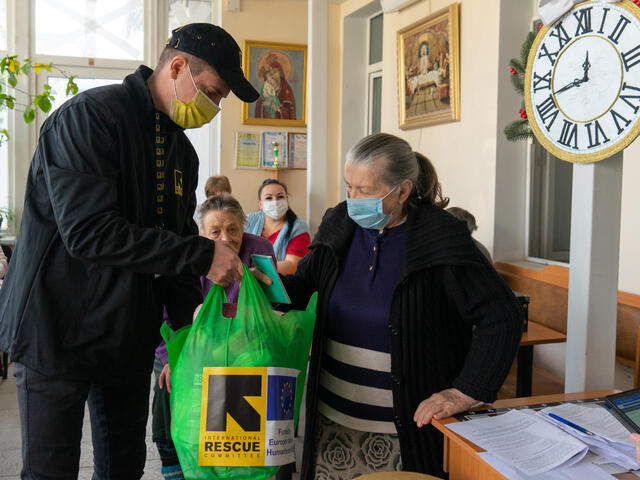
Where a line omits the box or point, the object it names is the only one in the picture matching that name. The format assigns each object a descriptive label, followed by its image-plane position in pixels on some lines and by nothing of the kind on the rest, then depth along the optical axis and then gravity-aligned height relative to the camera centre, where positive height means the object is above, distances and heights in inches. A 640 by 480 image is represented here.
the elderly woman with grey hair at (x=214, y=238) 102.6 -6.8
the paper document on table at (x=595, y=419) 52.6 -19.7
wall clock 57.8 +13.1
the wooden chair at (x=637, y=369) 100.7 -26.4
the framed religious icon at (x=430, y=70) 167.6 +40.3
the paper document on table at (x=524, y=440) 48.8 -20.1
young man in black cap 58.7 -4.5
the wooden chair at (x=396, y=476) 54.2 -24.2
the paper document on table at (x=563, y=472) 47.0 -20.6
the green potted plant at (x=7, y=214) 272.6 -5.7
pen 53.5 -19.5
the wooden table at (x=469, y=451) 52.0 -22.6
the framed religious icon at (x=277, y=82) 264.4 +54.3
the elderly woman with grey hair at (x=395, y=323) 61.7 -12.3
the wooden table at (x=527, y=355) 109.7 -26.6
